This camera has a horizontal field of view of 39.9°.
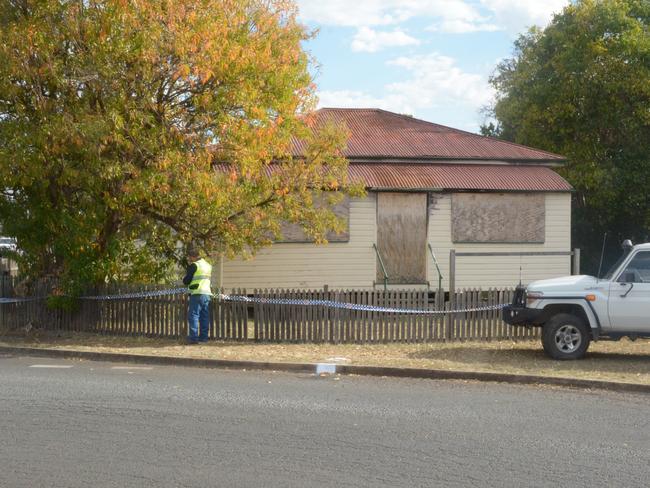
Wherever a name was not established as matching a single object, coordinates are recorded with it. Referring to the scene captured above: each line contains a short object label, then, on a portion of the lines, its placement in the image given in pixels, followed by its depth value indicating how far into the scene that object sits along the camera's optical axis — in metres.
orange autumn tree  14.41
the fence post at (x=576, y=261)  16.48
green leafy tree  26.75
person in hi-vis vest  14.65
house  20.25
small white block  12.41
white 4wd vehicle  12.78
